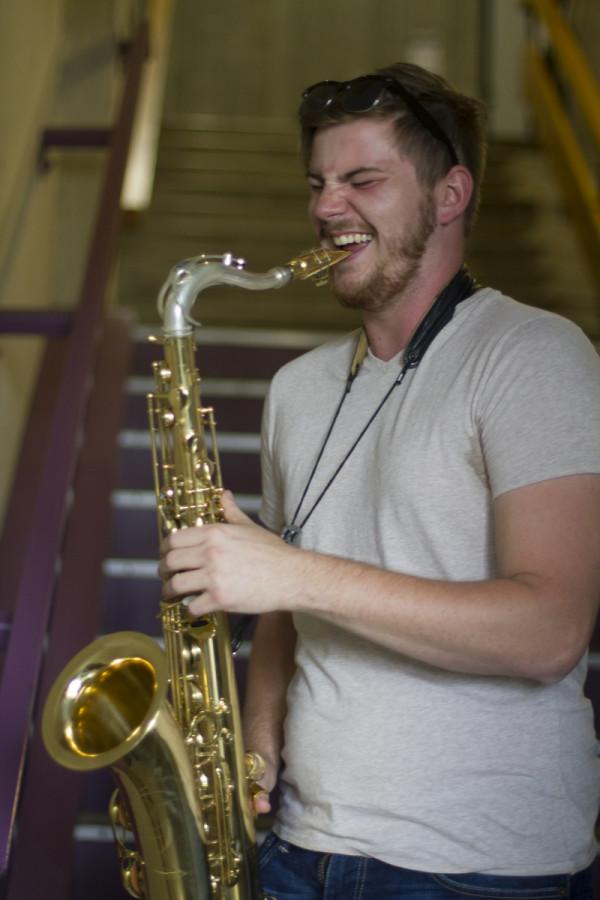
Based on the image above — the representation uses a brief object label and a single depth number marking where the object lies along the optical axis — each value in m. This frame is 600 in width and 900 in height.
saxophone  1.82
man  1.67
